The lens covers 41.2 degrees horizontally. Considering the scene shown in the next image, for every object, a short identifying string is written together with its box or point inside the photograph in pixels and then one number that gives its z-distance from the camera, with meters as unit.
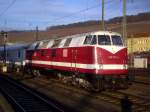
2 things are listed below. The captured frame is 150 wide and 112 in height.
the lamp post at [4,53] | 28.99
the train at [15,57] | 22.58
